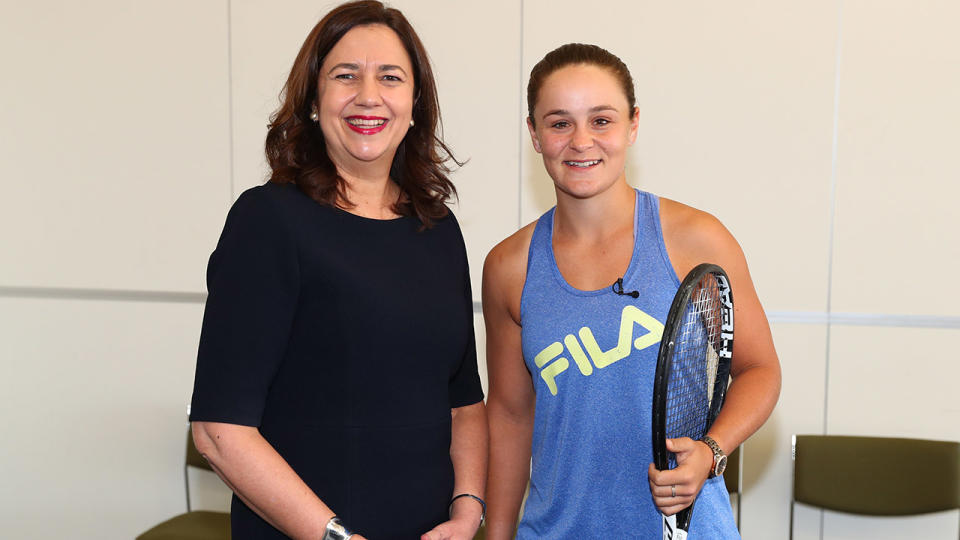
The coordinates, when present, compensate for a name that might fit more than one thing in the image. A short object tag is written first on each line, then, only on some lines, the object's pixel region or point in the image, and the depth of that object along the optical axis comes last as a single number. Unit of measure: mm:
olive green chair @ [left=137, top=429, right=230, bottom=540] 3312
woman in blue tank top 1638
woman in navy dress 1468
